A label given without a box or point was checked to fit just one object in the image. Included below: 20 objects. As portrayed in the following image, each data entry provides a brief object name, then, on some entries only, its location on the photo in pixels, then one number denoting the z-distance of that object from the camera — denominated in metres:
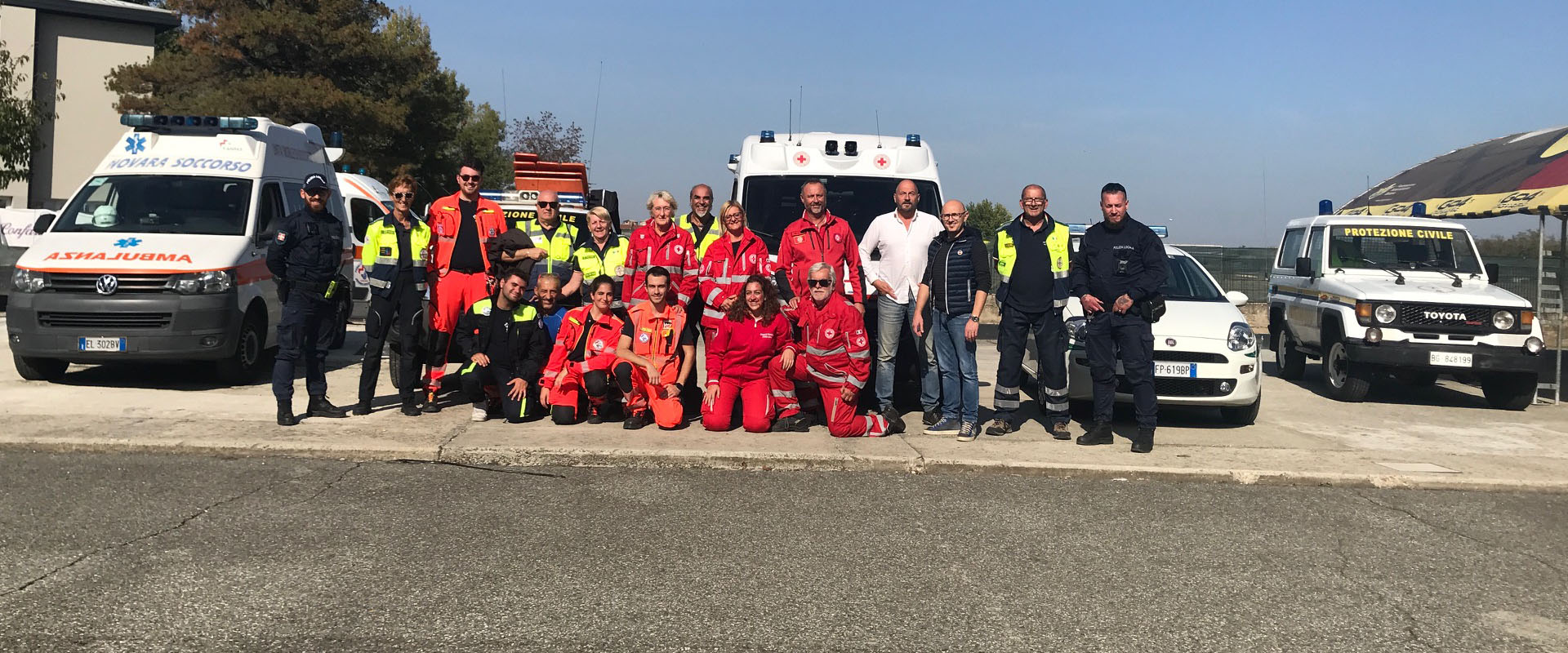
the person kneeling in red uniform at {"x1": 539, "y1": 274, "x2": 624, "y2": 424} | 8.46
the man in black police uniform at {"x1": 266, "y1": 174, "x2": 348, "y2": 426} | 8.19
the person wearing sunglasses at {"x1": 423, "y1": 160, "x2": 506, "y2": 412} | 8.87
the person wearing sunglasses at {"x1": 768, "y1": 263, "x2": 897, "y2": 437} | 8.19
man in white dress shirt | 8.59
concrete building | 36.06
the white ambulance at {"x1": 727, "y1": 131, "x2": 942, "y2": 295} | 10.10
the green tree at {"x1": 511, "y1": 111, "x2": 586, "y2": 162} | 47.56
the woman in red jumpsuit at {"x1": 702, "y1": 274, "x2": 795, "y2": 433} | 8.16
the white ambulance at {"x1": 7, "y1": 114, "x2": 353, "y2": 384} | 9.48
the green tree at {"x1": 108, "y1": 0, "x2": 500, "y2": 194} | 31.66
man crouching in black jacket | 8.56
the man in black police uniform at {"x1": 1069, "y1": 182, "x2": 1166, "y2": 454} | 8.09
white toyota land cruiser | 10.93
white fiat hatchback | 9.05
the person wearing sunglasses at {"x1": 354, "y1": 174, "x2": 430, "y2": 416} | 8.45
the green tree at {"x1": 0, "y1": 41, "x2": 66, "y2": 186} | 29.16
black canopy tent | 11.56
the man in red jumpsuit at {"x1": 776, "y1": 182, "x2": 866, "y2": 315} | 8.52
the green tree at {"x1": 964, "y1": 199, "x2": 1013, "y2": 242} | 55.94
